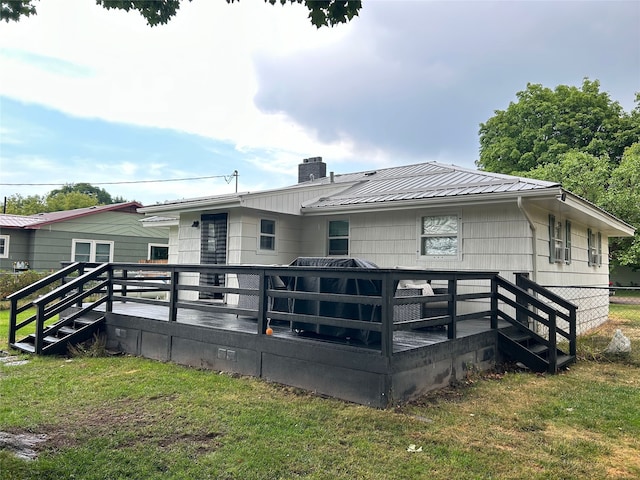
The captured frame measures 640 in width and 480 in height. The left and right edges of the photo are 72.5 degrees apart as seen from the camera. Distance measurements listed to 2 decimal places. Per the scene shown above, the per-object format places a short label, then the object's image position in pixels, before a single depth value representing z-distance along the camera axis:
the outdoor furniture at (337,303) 4.79
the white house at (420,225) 7.29
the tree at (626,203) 16.70
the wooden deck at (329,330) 4.31
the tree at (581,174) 17.45
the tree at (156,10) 3.65
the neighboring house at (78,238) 15.48
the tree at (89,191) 49.42
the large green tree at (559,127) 23.72
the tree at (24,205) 36.28
